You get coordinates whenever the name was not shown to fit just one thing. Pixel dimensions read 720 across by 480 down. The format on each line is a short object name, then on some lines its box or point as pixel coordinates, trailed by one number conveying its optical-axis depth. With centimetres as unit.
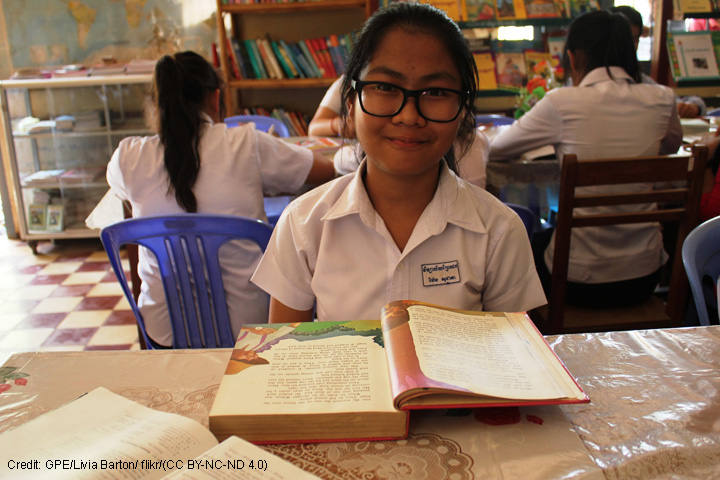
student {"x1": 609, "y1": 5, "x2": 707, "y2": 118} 296
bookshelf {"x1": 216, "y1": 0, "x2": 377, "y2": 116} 351
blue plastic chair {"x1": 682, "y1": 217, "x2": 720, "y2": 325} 108
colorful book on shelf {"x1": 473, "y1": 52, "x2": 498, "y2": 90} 377
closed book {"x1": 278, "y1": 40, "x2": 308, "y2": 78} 361
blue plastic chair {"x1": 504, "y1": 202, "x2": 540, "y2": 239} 151
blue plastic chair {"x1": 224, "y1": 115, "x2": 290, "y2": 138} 294
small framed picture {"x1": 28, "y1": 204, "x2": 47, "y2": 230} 372
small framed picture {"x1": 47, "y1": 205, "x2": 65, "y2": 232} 372
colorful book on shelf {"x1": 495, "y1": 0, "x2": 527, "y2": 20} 356
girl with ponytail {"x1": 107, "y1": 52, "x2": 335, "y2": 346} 155
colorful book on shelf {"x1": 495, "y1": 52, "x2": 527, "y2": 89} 377
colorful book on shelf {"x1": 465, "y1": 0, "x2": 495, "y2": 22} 356
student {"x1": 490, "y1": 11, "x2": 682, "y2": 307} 190
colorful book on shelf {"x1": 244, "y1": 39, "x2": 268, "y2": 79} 361
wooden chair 158
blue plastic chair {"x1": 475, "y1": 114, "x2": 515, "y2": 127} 298
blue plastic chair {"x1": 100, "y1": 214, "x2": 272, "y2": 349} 133
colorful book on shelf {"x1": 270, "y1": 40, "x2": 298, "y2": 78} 361
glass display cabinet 364
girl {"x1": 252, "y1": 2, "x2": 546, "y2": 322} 97
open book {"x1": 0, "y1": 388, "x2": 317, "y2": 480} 55
